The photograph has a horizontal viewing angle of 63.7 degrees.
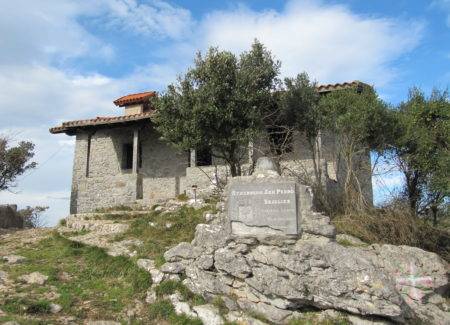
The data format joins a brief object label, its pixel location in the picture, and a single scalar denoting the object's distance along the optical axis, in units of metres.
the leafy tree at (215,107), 10.89
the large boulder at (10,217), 13.89
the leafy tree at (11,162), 16.53
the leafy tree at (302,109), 11.77
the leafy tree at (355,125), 10.15
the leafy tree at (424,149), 10.66
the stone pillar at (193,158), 15.29
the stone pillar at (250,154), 12.92
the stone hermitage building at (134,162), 14.28
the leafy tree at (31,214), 21.41
